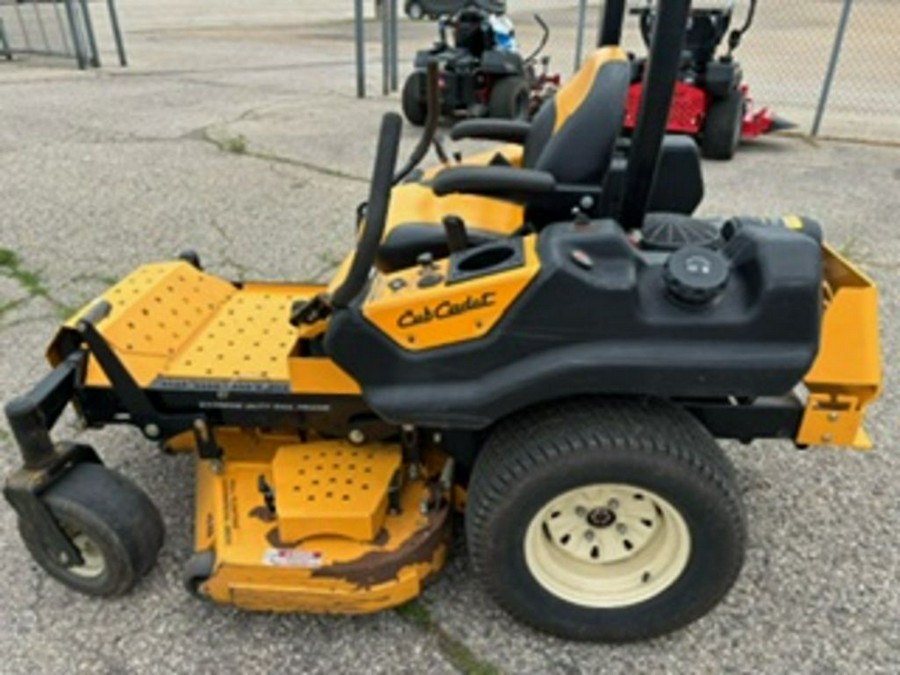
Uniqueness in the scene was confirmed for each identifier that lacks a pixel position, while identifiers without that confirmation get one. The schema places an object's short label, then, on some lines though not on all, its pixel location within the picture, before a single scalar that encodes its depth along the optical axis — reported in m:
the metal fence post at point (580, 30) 7.55
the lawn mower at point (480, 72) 6.66
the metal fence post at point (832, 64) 6.44
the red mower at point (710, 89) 5.92
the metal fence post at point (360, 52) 7.83
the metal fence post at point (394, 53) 7.94
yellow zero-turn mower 1.67
